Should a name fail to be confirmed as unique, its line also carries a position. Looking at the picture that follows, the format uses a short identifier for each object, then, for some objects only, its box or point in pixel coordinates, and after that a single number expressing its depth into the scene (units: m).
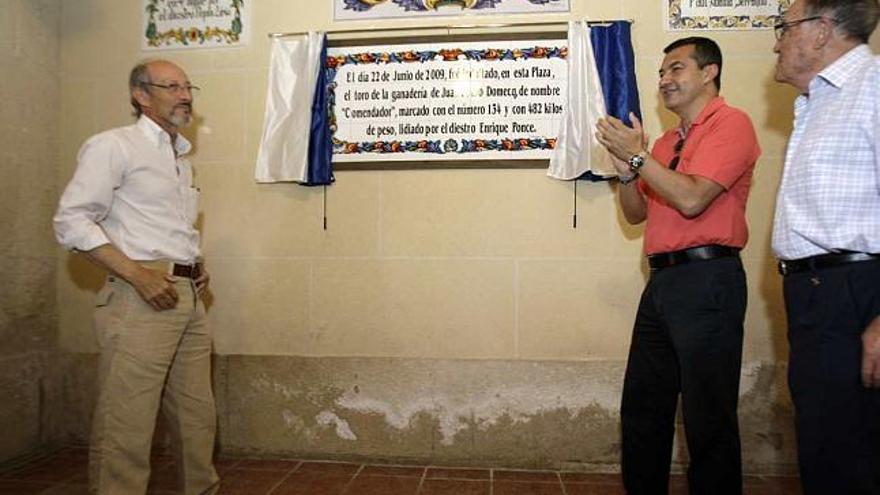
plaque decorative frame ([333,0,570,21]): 2.62
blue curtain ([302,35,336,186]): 2.69
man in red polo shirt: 1.70
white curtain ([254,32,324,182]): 2.70
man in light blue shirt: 1.33
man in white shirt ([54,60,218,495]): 1.80
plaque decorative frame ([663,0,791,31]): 2.53
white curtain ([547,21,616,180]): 2.55
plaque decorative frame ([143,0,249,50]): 2.78
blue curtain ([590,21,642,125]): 2.54
